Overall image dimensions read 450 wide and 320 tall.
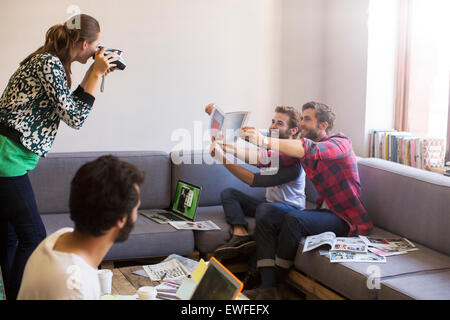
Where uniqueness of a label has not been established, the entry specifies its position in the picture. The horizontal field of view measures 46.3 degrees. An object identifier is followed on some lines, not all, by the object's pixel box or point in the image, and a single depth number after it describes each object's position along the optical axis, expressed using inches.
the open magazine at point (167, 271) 87.7
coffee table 81.7
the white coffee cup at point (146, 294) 69.5
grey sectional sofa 90.9
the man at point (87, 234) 47.9
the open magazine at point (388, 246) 100.8
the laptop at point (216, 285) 56.1
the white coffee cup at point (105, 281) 78.3
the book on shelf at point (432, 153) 132.5
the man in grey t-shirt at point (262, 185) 118.4
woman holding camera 80.0
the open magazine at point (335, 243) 101.2
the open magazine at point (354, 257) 96.3
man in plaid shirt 107.9
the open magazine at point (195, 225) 117.8
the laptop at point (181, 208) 125.0
